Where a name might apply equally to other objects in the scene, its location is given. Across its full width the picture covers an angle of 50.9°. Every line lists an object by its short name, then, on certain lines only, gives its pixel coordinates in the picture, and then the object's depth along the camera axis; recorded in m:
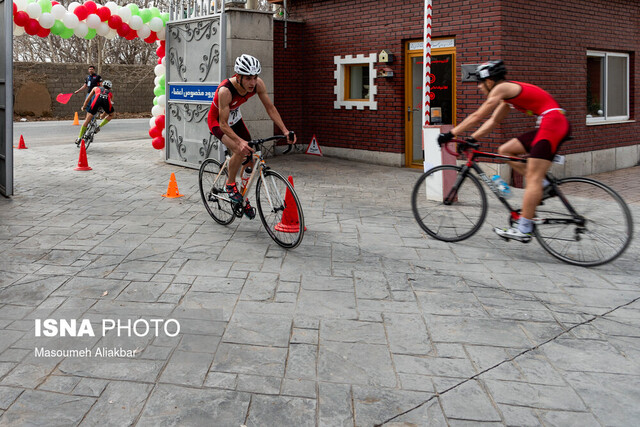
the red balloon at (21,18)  13.05
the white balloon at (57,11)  13.62
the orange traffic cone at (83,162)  13.08
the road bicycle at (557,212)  6.36
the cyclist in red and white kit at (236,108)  7.18
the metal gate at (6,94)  9.23
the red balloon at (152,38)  14.34
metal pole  10.05
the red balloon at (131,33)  14.09
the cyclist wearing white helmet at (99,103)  17.08
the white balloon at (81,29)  14.03
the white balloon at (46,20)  13.46
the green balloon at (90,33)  14.34
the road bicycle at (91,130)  16.72
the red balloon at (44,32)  13.73
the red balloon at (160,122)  14.32
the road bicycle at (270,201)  6.91
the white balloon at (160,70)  14.42
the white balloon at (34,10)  13.21
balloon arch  13.42
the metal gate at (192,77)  12.31
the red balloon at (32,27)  13.35
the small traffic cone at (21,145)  16.97
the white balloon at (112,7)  14.19
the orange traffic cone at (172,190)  10.14
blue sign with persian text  12.38
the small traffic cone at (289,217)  6.90
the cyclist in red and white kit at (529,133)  6.36
